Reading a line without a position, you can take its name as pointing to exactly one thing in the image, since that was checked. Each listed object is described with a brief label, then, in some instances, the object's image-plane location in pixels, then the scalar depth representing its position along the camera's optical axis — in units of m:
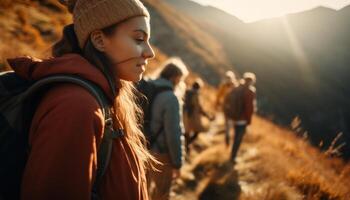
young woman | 1.07
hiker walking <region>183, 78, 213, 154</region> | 7.39
